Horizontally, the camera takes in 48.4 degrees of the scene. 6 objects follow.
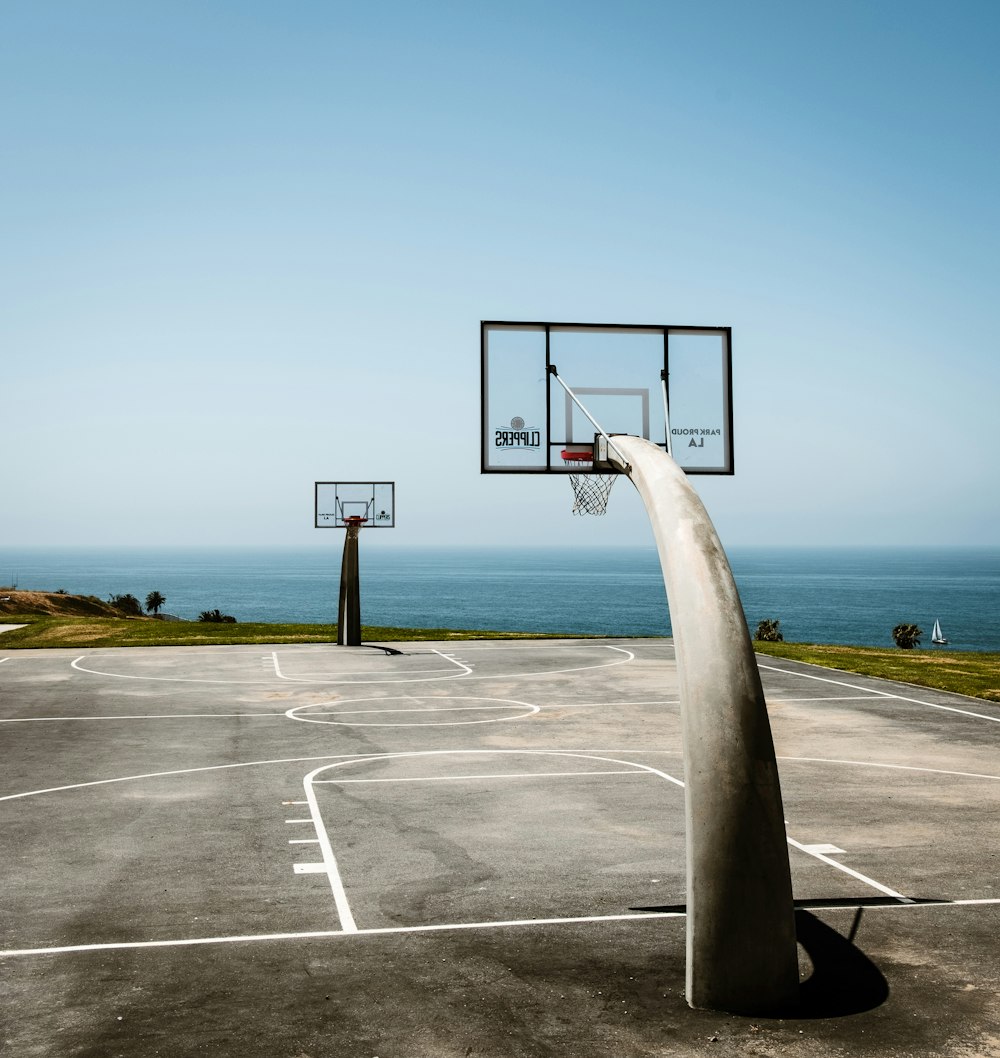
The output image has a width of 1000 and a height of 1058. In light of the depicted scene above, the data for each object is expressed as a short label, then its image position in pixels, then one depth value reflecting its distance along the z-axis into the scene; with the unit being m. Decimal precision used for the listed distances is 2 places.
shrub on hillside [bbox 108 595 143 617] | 82.94
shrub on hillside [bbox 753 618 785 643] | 67.00
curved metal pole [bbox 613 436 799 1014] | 7.74
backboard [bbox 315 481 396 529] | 39.44
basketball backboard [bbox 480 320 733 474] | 13.55
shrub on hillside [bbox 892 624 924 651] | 78.44
